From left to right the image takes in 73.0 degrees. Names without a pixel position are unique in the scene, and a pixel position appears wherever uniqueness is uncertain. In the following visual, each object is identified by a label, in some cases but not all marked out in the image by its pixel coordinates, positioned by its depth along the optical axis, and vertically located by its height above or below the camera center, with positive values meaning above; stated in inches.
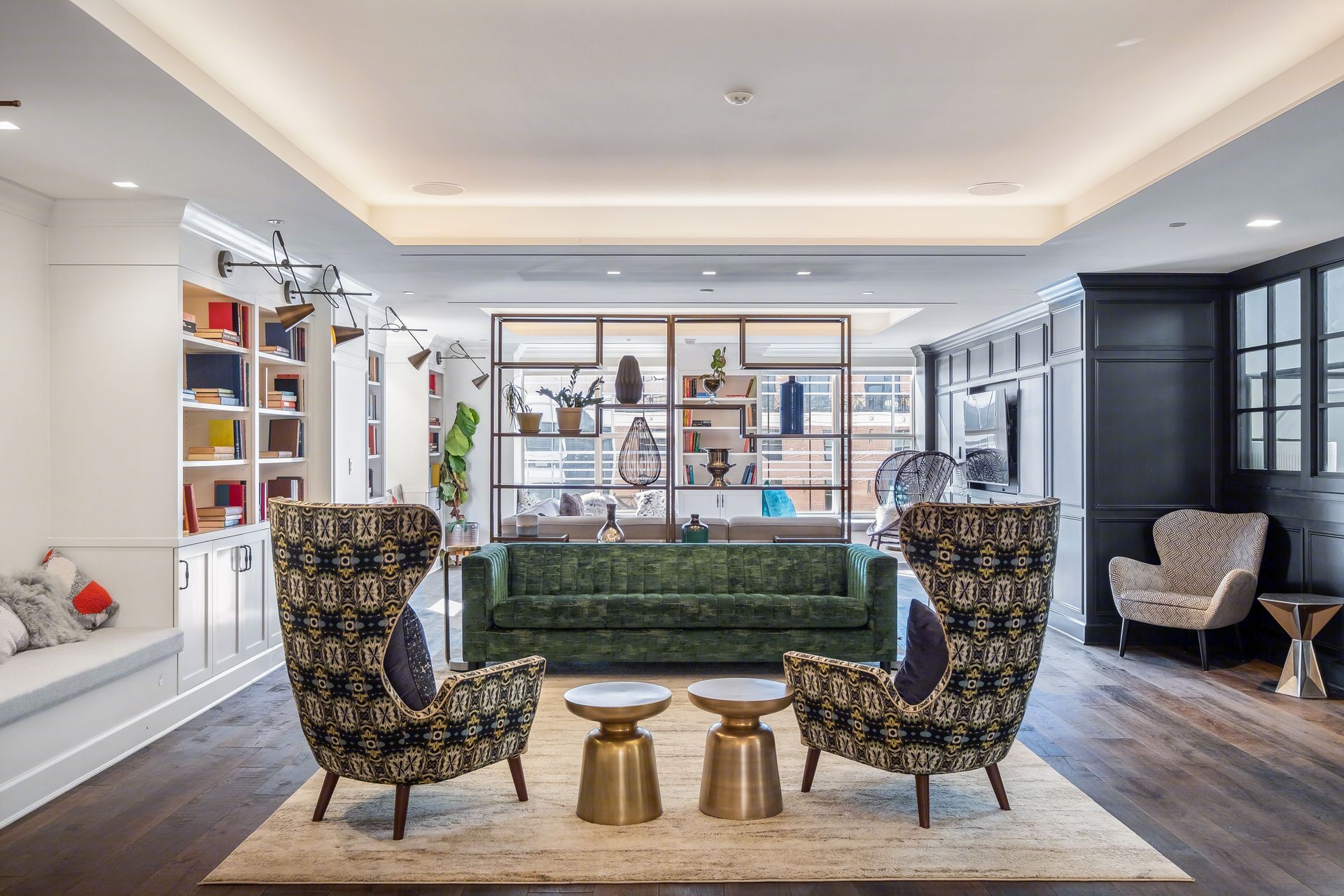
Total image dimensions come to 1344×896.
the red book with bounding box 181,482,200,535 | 177.3 -12.2
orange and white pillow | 164.1 -26.1
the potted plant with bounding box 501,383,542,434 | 215.8 +6.3
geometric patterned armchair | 207.5 -32.6
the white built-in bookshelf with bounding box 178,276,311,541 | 185.8 +8.2
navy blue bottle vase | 217.2 +9.5
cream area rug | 107.0 -50.1
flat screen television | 295.7 +1.9
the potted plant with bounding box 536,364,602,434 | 217.8 +9.1
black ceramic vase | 215.3 +15.0
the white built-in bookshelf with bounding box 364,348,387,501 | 310.2 +7.5
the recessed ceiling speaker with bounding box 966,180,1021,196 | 191.5 +54.4
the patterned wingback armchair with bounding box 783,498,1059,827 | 114.5 -25.0
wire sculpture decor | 218.1 -3.0
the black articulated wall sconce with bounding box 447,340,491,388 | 386.5 +42.3
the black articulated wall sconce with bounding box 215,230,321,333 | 174.7 +38.0
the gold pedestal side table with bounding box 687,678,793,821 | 121.9 -42.6
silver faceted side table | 187.3 -39.9
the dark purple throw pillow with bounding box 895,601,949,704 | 119.7 -28.7
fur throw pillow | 151.7 -26.6
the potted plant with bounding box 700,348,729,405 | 213.2 +15.2
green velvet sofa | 197.2 -38.8
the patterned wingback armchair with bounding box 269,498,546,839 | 111.3 -24.1
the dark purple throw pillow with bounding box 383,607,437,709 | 114.4 -28.1
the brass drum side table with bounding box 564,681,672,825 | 119.3 -42.4
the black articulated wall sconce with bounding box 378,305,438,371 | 286.0 +28.1
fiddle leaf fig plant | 392.8 -3.0
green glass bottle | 227.3 -22.2
